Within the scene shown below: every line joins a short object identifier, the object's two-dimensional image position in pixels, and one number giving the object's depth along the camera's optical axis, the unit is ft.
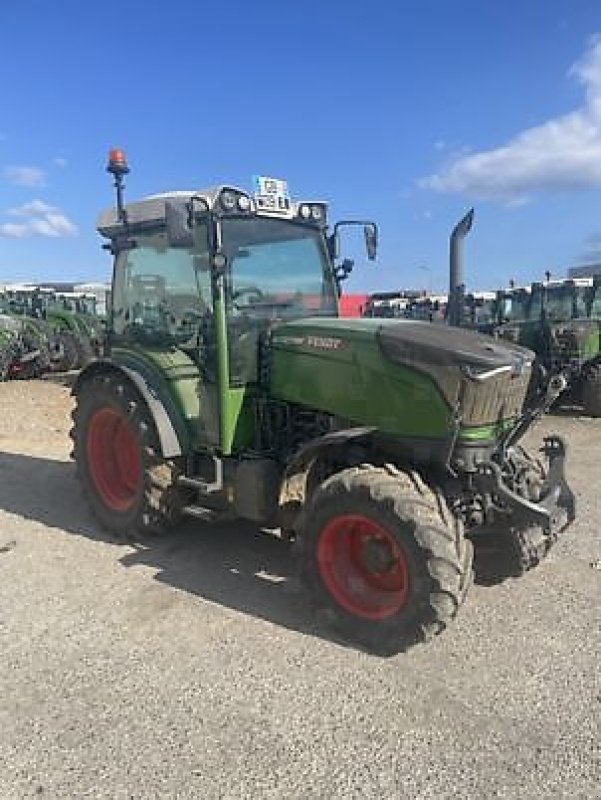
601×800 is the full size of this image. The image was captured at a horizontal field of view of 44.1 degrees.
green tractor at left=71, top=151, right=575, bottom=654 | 12.47
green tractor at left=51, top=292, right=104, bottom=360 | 59.67
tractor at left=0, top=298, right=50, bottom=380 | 50.06
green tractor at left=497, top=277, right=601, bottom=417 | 37.96
